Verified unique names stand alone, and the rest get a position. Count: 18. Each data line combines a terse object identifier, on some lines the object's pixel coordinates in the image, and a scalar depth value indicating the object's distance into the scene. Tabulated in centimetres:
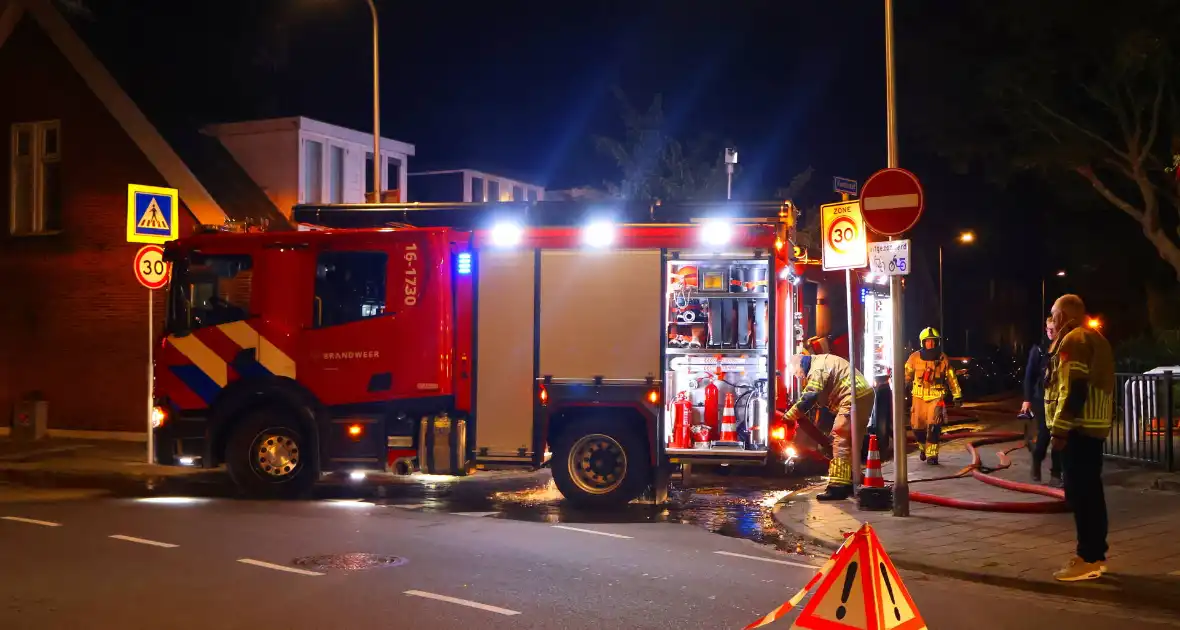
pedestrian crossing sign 1526
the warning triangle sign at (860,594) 506
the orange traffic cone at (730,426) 1105
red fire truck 1102
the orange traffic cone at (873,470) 1074
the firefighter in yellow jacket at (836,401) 1139
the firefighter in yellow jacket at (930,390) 1441
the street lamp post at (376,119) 1836
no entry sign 1013
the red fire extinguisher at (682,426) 1106
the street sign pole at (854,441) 1123
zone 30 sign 1092
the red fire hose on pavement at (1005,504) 1020
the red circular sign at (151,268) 1529
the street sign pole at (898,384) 1020
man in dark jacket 1227
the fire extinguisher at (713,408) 1110
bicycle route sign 1029
